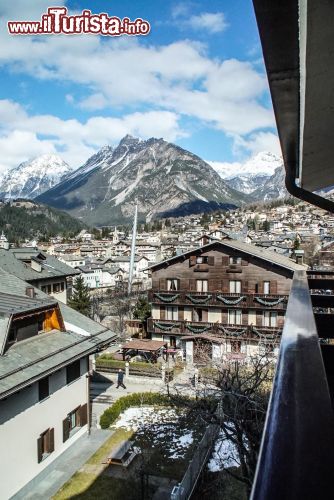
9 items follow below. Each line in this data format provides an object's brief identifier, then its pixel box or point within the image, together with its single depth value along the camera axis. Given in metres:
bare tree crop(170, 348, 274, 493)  10.74
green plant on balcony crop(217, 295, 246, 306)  34.69
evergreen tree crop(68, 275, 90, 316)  46.94
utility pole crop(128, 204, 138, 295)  59.99
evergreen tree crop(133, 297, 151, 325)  42.69
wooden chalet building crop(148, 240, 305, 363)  34.12
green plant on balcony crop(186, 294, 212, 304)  35.84
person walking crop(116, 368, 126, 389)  27.25
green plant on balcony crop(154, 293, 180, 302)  37.03
